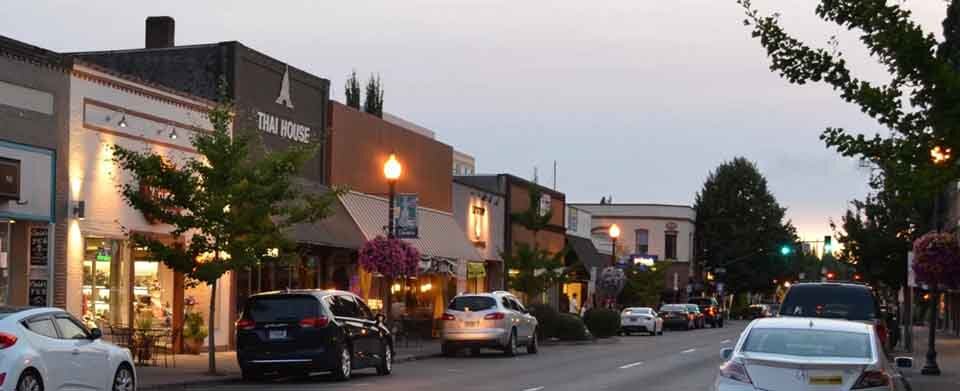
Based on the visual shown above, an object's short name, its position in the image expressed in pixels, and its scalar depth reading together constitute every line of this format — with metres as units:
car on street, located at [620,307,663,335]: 58.84
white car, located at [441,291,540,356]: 35.69
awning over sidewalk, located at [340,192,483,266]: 40.28
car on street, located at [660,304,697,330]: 66.75
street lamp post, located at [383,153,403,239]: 33.50
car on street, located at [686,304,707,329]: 69.75
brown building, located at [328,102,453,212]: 40.25
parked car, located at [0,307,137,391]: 16.34
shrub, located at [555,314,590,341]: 46.66
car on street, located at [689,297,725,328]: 76.25
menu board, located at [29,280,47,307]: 26.70
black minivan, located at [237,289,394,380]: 24.88
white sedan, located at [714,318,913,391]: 13.90
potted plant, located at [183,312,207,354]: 31.52
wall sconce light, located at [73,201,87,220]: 27.59
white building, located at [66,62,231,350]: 27.92
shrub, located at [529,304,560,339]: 46.38
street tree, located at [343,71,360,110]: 75.06
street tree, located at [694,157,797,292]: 102.06
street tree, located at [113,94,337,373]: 26.09
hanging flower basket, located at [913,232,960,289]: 30.19
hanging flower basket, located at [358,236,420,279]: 36.03
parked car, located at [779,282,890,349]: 25.64
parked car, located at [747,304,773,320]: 88.04
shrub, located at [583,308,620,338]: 51.19
